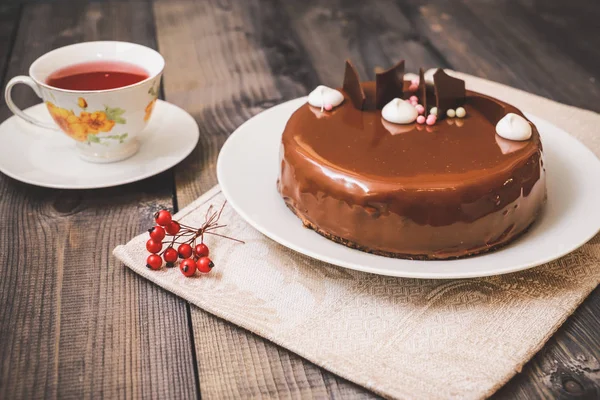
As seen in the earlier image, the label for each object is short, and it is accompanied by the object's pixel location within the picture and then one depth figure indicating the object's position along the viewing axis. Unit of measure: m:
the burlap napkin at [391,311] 0.73
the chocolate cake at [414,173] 0.78
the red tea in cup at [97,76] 0.90
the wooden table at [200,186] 0.74
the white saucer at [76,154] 0.88
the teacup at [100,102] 0.87
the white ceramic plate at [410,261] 0.77
